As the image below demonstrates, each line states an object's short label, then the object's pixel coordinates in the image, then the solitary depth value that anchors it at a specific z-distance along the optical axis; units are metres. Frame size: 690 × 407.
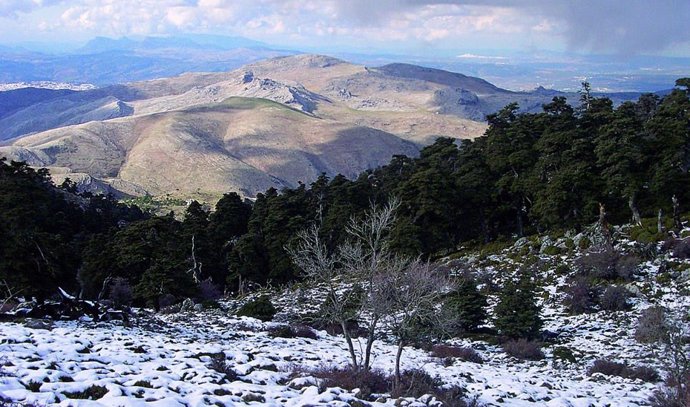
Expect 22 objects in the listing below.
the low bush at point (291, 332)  23.59
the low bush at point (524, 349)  23.22
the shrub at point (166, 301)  35.72
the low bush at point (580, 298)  29.19
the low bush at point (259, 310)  29.25
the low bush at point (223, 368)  13.54
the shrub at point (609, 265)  31.59
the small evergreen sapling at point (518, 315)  25.94
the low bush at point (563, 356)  22.20
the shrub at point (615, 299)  28.36
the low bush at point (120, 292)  37.23
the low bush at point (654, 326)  16.69
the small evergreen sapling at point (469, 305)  28.05
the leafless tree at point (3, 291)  27.28
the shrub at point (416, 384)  13.47
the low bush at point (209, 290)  45.29
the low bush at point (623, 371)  19.66
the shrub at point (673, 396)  14.31
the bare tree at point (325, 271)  15.25
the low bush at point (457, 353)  22.02
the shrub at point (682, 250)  31.75
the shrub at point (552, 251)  39.50
